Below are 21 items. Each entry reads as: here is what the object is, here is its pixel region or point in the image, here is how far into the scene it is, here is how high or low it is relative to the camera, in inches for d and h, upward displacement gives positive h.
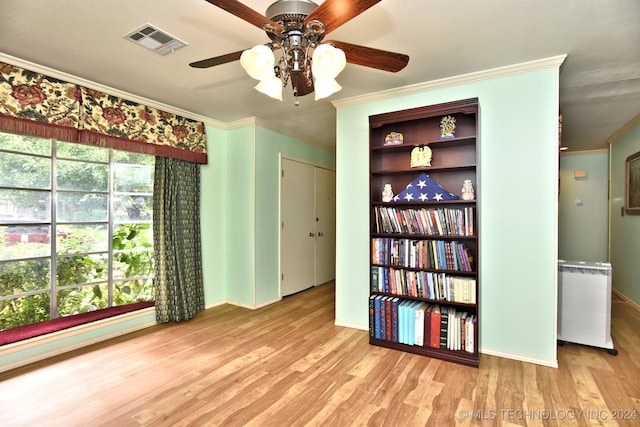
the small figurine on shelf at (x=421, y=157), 111.8 +19.9
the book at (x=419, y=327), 106.0 -38.0
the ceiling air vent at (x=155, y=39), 81.7 +46.5
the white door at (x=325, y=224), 205.8 -7.5
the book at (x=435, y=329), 103.5 -38.0
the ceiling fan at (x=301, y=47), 54.5 +33.1
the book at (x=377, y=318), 112.8 -37.2
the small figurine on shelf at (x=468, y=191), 103.6 +7.1
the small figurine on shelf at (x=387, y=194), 117.7 +7.0
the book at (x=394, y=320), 110.0 -36.8
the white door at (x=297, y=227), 176.4 -8.3
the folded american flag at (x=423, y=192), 108.6 +7.2
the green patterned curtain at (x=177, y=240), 134.6 -11.9
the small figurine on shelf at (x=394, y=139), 115.0 +26.9
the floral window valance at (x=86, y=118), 94.5 +33.5
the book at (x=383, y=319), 111.7 -37.2
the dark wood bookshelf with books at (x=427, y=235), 102.2 -7.6
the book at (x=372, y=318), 113.7 -37.6
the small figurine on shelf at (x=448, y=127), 107.4 +29.0
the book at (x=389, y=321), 110.8 -37.6
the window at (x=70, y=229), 102.1 -5.7
